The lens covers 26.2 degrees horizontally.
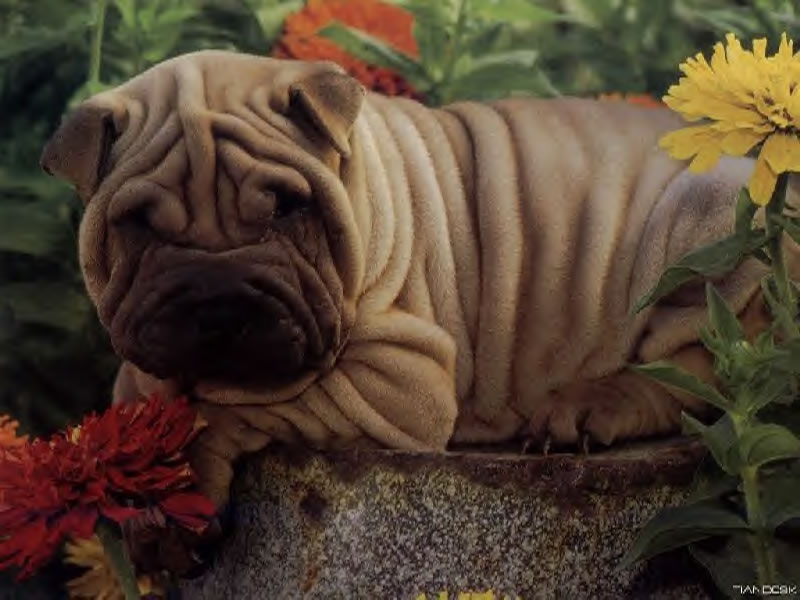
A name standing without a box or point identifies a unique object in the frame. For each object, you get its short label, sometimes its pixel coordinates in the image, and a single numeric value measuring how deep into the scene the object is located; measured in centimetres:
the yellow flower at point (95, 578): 296
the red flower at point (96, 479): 223
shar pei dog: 224
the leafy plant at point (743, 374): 206
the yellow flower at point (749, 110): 206
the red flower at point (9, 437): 252
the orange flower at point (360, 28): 316
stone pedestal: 223
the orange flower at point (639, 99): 320
